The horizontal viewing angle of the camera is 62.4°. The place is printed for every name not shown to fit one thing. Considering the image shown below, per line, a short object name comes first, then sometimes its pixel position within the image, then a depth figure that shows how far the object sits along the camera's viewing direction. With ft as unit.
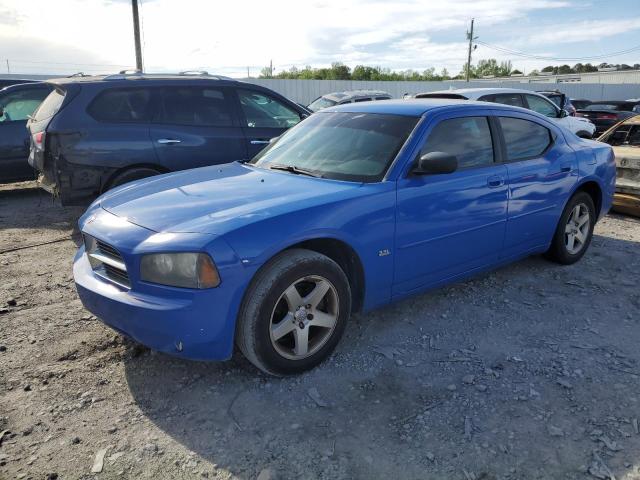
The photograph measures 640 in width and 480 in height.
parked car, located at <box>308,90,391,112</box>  48.93
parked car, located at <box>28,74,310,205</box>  19.13
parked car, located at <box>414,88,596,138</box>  29.07
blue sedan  9.08
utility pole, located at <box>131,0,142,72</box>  64.49
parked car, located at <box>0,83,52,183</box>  25.77
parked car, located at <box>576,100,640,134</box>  50.29
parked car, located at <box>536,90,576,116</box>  37.35
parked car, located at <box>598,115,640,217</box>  22.03
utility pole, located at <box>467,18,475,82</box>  183.11
